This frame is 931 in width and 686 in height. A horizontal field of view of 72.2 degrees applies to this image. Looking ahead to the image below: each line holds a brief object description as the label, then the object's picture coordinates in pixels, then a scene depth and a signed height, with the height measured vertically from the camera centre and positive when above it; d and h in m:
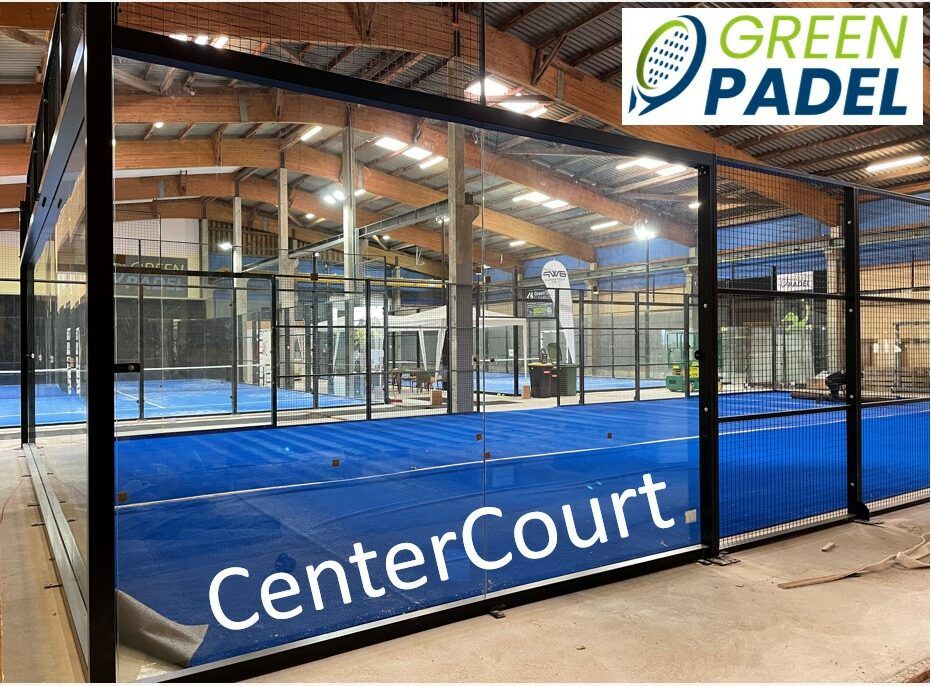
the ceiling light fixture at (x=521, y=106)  13.28 +5.24
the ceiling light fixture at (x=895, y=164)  14.52 +4.23
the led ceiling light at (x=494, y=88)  12.28 +5.20
